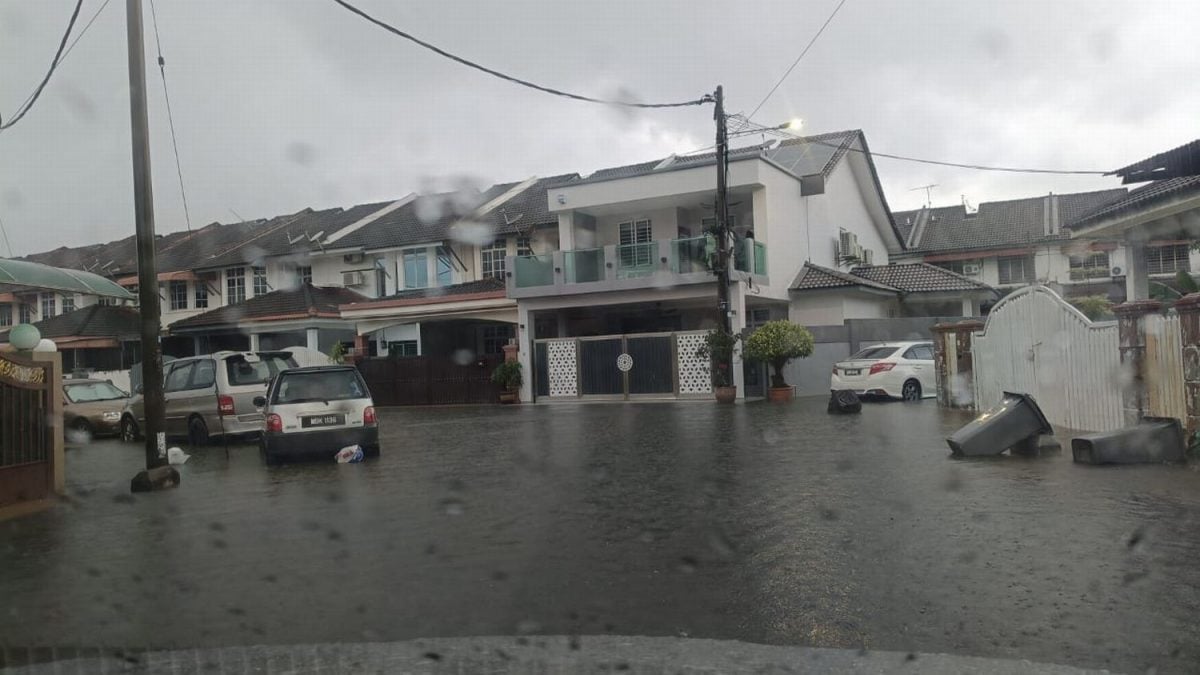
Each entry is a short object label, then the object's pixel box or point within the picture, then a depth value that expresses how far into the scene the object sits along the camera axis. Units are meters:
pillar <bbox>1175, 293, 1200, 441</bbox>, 9.33
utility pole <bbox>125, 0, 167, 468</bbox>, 10.85
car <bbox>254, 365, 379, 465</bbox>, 12.63
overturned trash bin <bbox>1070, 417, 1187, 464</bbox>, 9.66
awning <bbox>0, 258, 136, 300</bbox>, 11.05
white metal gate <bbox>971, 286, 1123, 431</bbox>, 11.76
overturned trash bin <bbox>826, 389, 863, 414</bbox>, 17.95
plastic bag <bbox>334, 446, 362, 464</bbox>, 12.83
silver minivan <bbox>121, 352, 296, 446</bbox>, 15.83
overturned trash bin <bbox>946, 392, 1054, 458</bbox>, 10.82
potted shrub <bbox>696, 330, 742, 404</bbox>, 23.69
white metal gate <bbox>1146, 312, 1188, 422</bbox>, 9.77
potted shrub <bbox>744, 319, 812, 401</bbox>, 23.38
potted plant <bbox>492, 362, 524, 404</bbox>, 27.77
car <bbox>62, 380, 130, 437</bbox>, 20.22
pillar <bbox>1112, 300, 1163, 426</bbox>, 10.50
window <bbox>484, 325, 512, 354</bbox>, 32.44
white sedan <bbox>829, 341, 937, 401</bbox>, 21.09
